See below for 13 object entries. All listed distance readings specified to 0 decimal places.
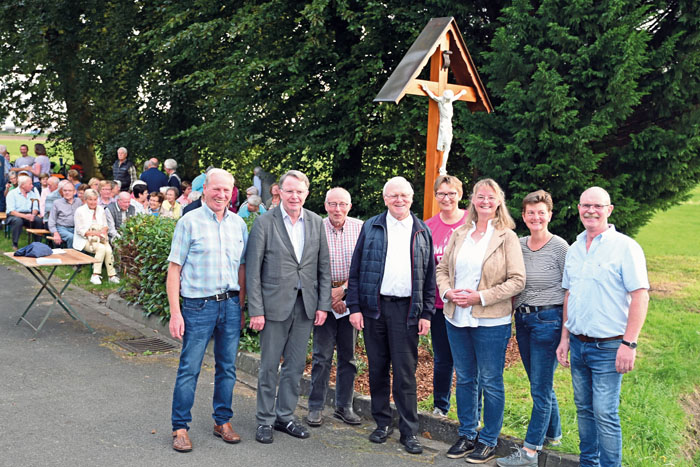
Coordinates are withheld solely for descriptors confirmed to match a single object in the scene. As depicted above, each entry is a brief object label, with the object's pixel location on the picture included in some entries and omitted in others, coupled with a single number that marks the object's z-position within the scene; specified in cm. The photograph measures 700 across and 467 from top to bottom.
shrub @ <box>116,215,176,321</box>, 840
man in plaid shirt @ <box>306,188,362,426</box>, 558
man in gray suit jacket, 518
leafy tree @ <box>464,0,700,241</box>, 854
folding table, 787
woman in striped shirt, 474
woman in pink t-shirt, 548
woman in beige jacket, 484
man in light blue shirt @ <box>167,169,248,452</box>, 494
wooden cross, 704
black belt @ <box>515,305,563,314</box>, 475
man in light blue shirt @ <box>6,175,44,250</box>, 1416
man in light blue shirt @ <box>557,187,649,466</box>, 419
